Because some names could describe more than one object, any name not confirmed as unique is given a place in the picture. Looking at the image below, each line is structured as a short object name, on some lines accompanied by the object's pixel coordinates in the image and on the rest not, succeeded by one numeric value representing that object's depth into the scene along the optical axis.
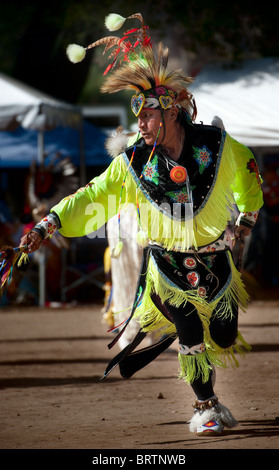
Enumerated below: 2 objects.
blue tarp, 29.25
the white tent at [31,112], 20.70
